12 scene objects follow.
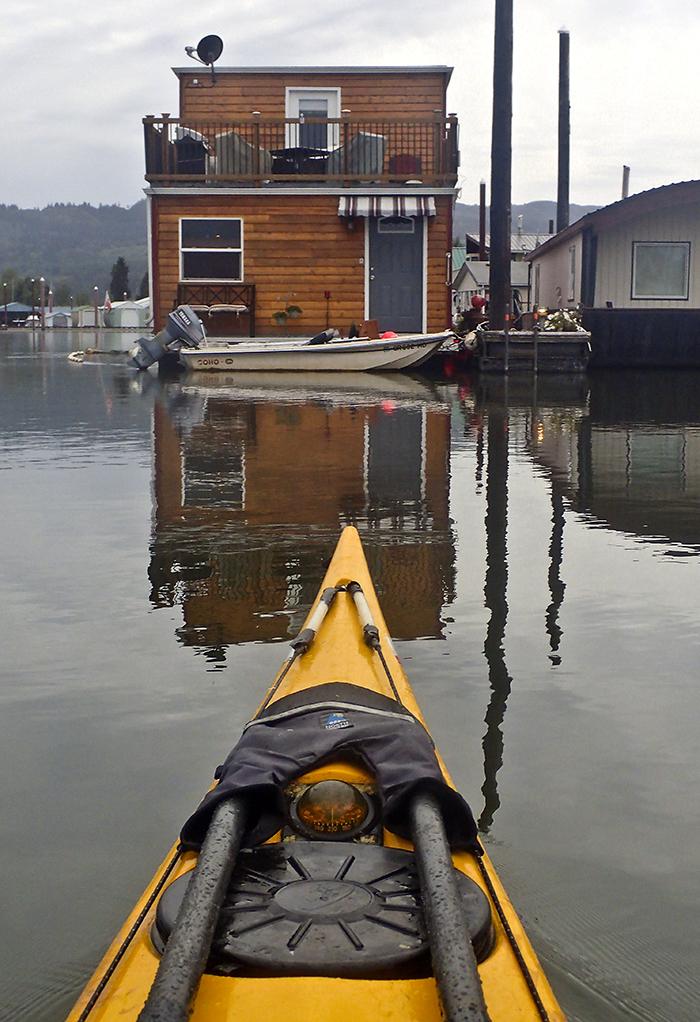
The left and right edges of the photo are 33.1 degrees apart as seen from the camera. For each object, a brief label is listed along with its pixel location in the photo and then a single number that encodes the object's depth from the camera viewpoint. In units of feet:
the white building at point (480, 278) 187.21
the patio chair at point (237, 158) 81.25
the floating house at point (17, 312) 314.00
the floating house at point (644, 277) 80.07
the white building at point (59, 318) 352.18
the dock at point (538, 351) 72.43
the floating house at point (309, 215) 81.41
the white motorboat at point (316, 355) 75.61
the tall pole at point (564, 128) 109.19
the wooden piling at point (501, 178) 72.74
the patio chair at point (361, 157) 81.25
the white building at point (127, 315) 273.13
